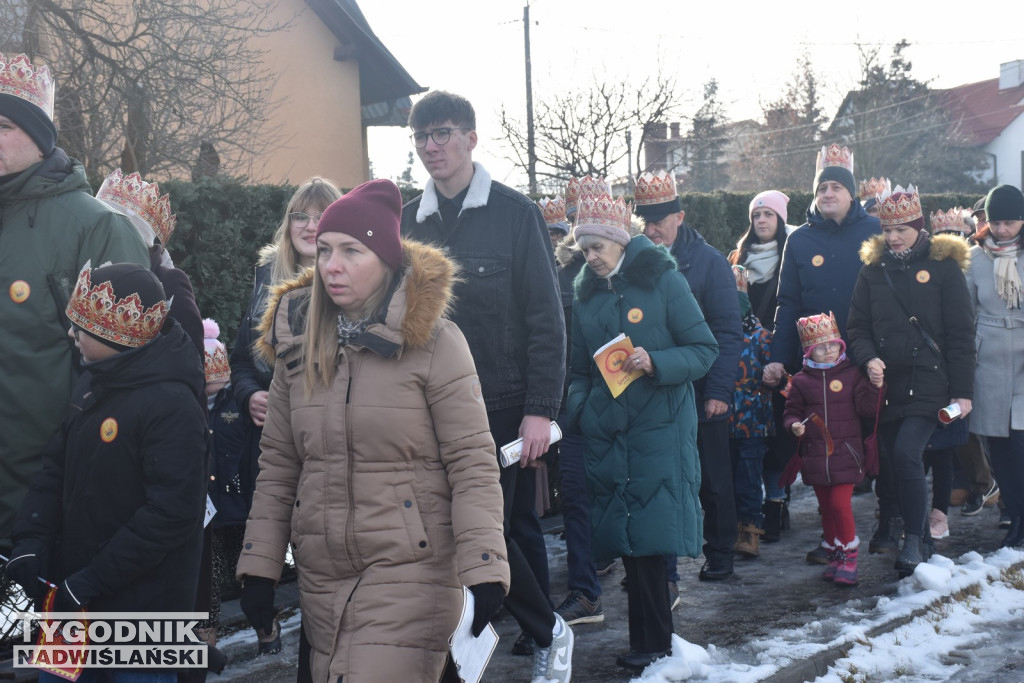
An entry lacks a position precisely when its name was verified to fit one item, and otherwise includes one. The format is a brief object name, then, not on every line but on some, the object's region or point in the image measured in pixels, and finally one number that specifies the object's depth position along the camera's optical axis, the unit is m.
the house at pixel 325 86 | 20.98
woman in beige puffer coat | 3.03
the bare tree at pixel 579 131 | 29.20
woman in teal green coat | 4.88
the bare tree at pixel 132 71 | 11.61
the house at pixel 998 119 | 55.66
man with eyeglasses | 4.43
